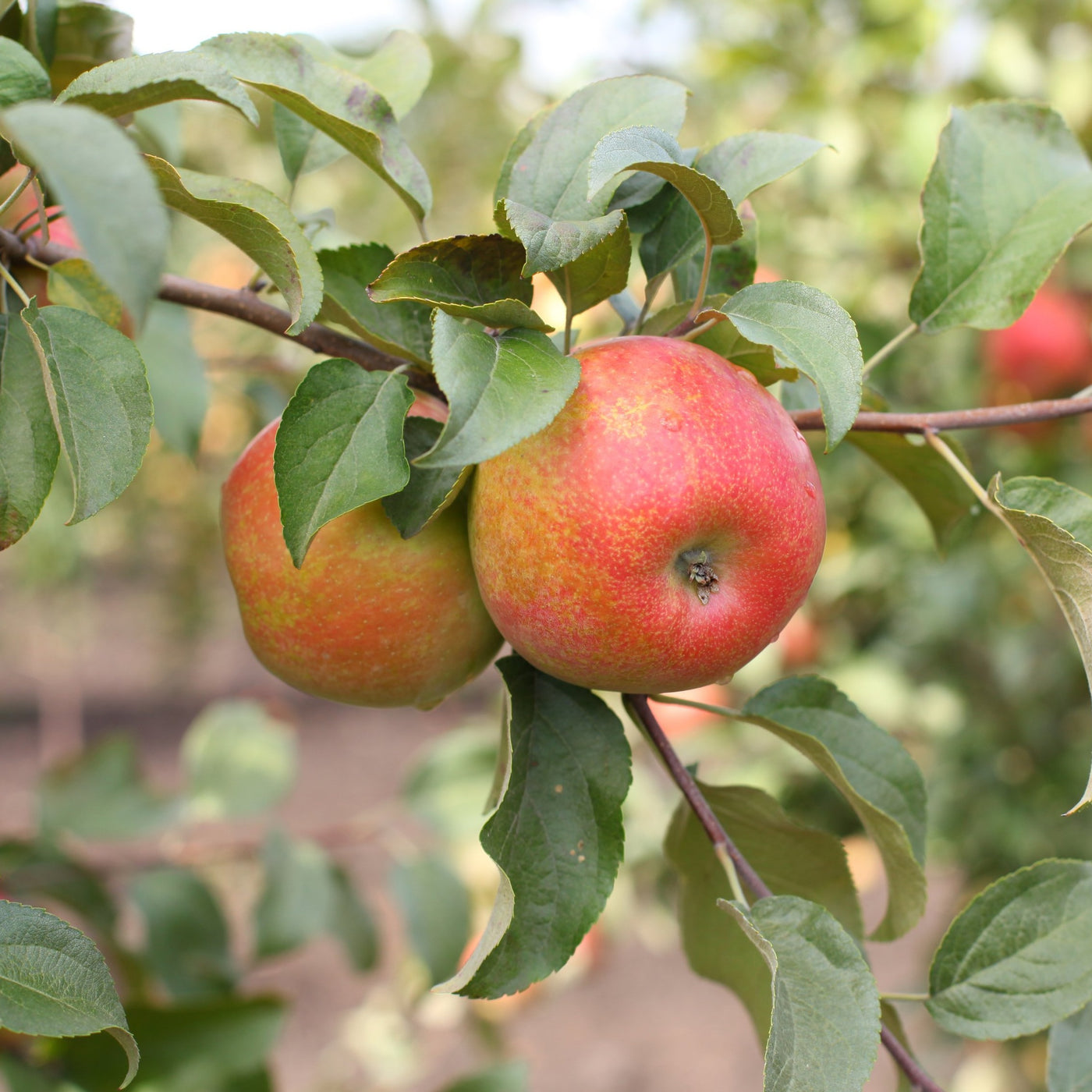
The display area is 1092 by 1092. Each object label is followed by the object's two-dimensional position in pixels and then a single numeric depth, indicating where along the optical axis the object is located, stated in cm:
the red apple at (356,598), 54
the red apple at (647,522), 46
